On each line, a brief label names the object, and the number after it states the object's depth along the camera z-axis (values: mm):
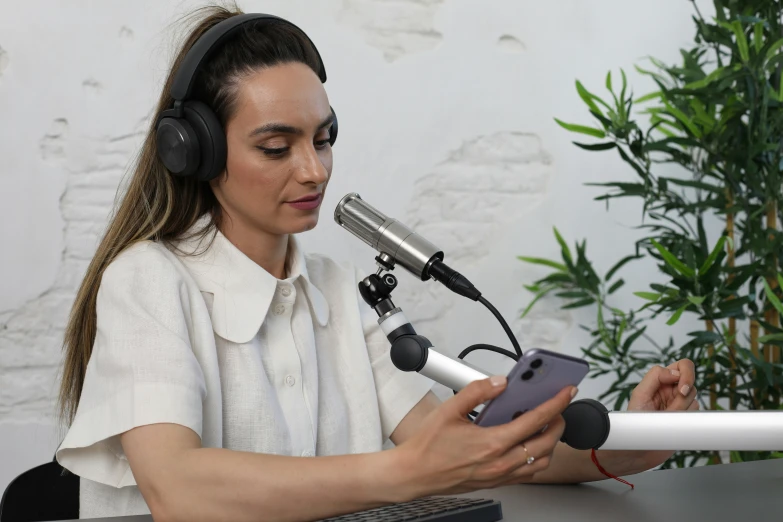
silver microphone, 1025
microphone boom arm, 872
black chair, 1226
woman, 927
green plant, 2078
